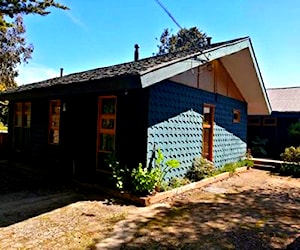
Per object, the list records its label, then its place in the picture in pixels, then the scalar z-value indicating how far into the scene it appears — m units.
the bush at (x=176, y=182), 6.93
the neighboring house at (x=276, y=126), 14.38
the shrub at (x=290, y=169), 10.58
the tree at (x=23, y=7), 6.31
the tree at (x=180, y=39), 41.22
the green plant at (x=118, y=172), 6.20
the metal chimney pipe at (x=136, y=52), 13.25
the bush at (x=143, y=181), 5.91
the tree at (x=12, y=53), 25.41
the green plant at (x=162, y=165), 6.48
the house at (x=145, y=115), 6.40
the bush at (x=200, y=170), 7.99
